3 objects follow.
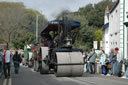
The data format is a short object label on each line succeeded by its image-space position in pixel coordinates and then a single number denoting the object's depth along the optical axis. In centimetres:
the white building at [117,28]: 2633
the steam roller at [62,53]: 1688
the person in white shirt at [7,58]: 1803
